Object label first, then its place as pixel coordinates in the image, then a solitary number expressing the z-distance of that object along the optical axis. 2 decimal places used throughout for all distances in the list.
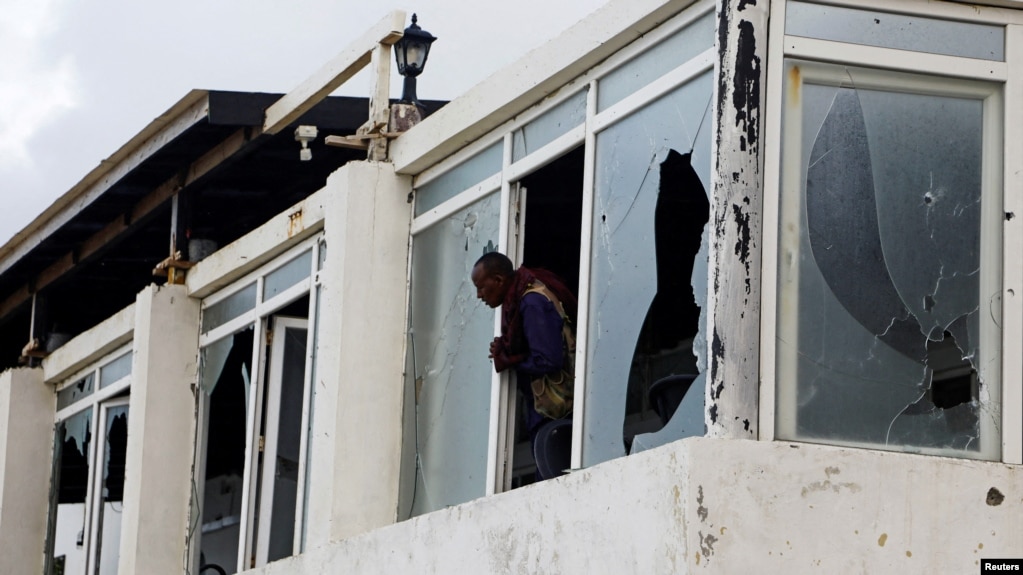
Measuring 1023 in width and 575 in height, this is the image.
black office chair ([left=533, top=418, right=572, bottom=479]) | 17.37
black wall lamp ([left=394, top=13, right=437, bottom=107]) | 21.58
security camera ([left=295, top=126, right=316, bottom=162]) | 23.23
